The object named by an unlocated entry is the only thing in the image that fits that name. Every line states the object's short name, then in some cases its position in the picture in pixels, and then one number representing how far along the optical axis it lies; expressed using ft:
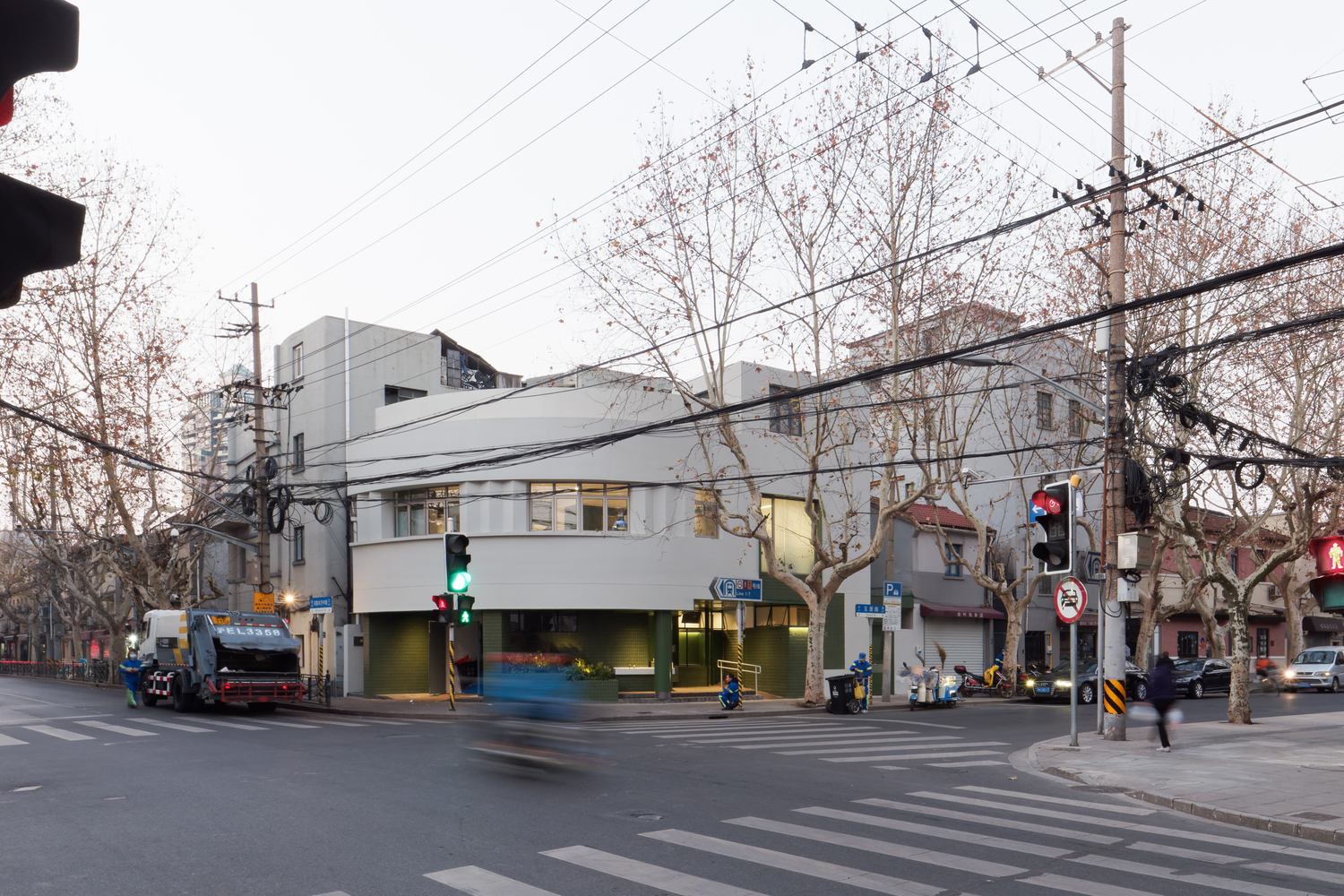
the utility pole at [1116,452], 60.13
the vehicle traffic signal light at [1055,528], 54.24
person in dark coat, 59.77
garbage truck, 85.92
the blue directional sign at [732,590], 96.32
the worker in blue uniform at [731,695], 90.02
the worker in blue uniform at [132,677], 93.50
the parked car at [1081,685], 107.34
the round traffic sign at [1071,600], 57.93
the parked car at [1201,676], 122.52
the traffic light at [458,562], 74.43
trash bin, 87.76
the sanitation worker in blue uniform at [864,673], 90.01
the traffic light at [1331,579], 39.88
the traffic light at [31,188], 8.30
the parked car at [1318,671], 132.67
